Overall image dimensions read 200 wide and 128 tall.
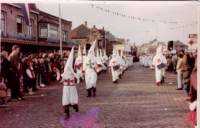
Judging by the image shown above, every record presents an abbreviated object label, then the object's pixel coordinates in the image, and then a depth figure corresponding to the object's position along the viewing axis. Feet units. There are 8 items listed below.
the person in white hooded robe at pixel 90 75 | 37.72
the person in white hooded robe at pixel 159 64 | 49.56
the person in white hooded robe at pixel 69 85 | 27.06
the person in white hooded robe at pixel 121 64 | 61.53
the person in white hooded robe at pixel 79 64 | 36.50
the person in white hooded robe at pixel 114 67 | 53.36
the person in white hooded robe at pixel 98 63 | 39.15
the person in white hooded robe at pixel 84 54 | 36.45
